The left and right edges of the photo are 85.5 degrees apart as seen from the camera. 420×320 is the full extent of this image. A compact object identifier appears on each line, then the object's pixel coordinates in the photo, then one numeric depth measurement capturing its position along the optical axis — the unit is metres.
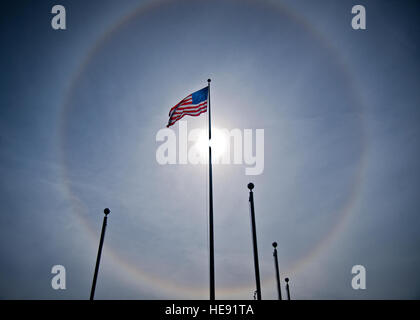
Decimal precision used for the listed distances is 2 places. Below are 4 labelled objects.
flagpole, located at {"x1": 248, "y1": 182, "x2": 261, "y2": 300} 10.48
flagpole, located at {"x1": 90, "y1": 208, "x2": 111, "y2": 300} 15.63
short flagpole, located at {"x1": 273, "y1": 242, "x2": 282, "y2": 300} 21.26
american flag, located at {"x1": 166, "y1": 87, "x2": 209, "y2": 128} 16.09
